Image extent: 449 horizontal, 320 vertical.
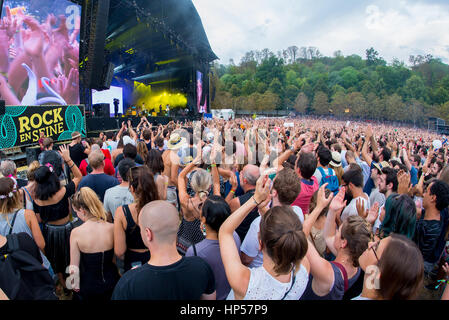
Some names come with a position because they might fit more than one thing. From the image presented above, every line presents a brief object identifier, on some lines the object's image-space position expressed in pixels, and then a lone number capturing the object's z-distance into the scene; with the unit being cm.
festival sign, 773
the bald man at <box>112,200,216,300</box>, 144
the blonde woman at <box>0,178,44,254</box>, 238
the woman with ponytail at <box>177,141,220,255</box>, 236
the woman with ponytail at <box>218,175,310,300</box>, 133
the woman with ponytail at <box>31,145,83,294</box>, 291
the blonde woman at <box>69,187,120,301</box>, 218
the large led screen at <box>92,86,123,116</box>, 2083
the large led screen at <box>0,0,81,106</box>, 879
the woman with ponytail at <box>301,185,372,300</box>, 159
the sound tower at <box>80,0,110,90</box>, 1127
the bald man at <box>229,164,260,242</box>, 263
